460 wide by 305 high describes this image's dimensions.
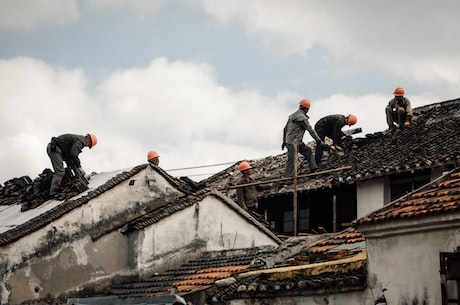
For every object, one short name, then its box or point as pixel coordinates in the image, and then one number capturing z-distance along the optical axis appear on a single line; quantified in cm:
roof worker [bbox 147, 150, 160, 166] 2488
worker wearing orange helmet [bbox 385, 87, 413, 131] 2973
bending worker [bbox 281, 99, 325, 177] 2664
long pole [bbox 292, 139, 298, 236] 2462
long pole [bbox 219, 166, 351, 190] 2475
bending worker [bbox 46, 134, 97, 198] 2283
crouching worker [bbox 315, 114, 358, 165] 2944
